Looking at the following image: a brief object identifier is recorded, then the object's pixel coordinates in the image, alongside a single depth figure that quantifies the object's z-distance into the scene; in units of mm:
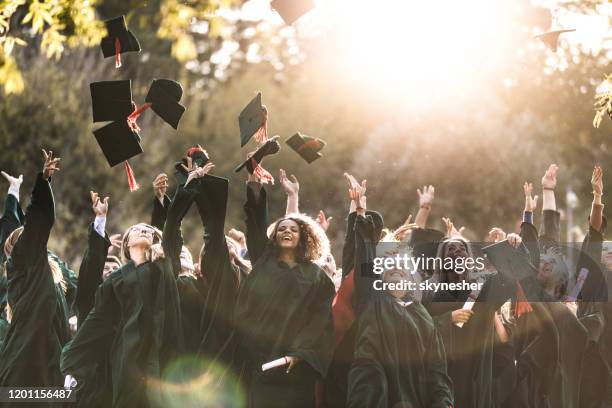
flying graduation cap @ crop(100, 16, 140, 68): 10227
